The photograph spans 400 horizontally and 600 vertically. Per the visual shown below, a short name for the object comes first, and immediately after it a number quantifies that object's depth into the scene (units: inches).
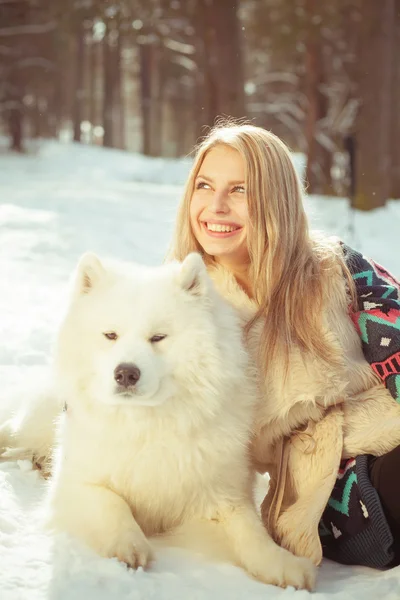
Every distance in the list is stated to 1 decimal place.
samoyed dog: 88.7
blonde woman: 100.5
